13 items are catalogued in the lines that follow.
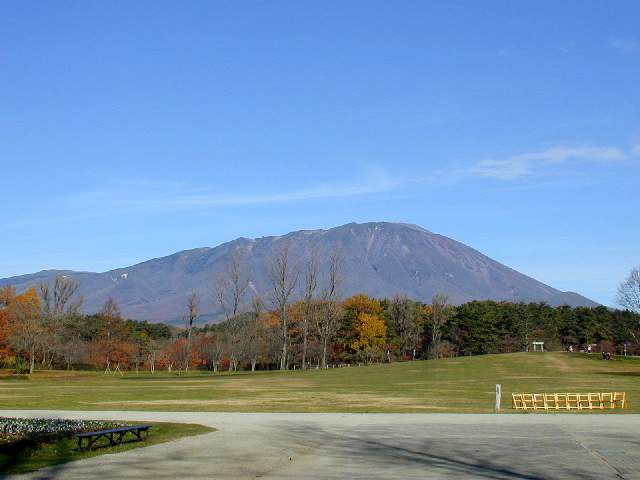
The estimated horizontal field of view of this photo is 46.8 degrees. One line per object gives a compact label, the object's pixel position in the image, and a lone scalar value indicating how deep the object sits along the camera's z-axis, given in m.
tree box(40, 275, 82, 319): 104.71
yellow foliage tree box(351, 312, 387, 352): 101.75
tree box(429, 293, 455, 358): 111.00
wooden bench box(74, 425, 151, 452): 16.40
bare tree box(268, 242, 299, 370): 94.36
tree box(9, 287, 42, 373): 78.62
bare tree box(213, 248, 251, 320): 96.56
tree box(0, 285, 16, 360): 80.62
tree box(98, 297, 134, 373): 101.03
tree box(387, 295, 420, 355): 112.50
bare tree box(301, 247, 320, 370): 96.00
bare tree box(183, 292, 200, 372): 93.88
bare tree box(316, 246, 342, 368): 96.00
